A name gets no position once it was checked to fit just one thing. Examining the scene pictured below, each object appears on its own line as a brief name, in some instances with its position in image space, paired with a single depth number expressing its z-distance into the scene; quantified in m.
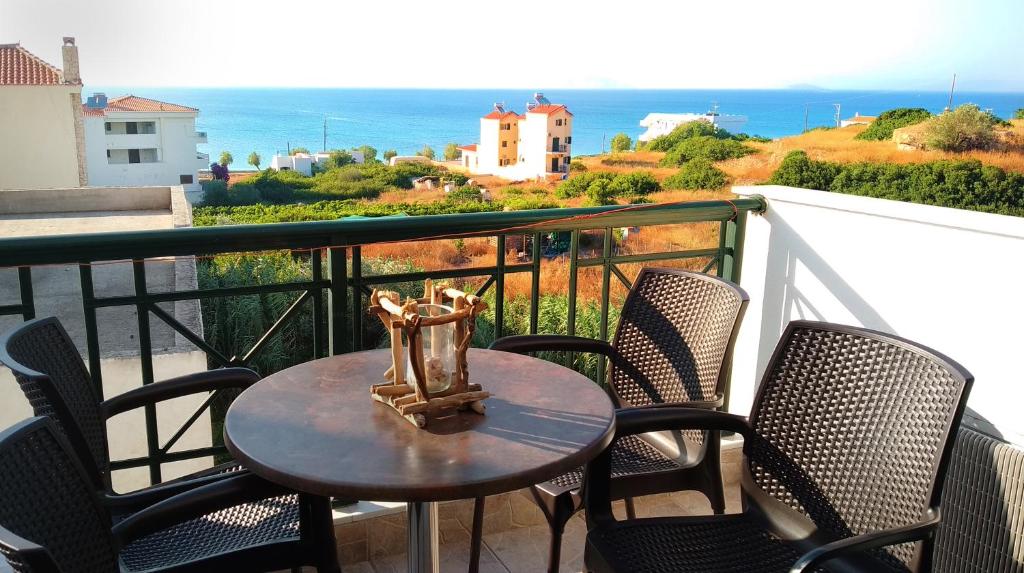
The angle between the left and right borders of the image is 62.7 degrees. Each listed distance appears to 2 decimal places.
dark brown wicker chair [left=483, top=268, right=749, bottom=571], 1.95
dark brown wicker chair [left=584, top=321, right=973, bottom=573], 1.51
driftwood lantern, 1.49
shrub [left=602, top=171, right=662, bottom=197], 26.53
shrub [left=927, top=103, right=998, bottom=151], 24.83
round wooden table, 1.28
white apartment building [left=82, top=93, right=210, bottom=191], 46.28
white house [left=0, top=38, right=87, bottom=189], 27.47
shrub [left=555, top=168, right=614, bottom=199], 27.27
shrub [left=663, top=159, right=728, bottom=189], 26.94
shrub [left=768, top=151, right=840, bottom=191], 25.44
